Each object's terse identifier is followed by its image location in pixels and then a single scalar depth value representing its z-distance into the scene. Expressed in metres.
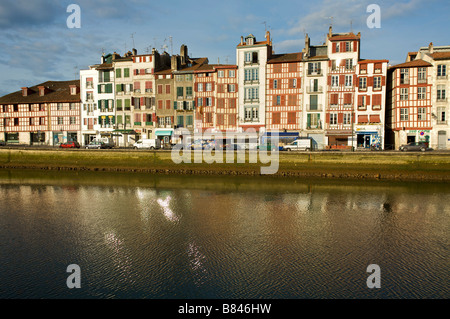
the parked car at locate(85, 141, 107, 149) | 45.16
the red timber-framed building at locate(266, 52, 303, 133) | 47.03
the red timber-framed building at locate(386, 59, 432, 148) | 42.88
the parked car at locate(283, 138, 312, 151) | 41.38
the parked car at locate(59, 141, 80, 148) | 46.38
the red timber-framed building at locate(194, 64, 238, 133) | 49.41
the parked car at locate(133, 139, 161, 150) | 45.03
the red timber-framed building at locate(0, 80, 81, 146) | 56.22
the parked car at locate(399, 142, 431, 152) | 37.56
